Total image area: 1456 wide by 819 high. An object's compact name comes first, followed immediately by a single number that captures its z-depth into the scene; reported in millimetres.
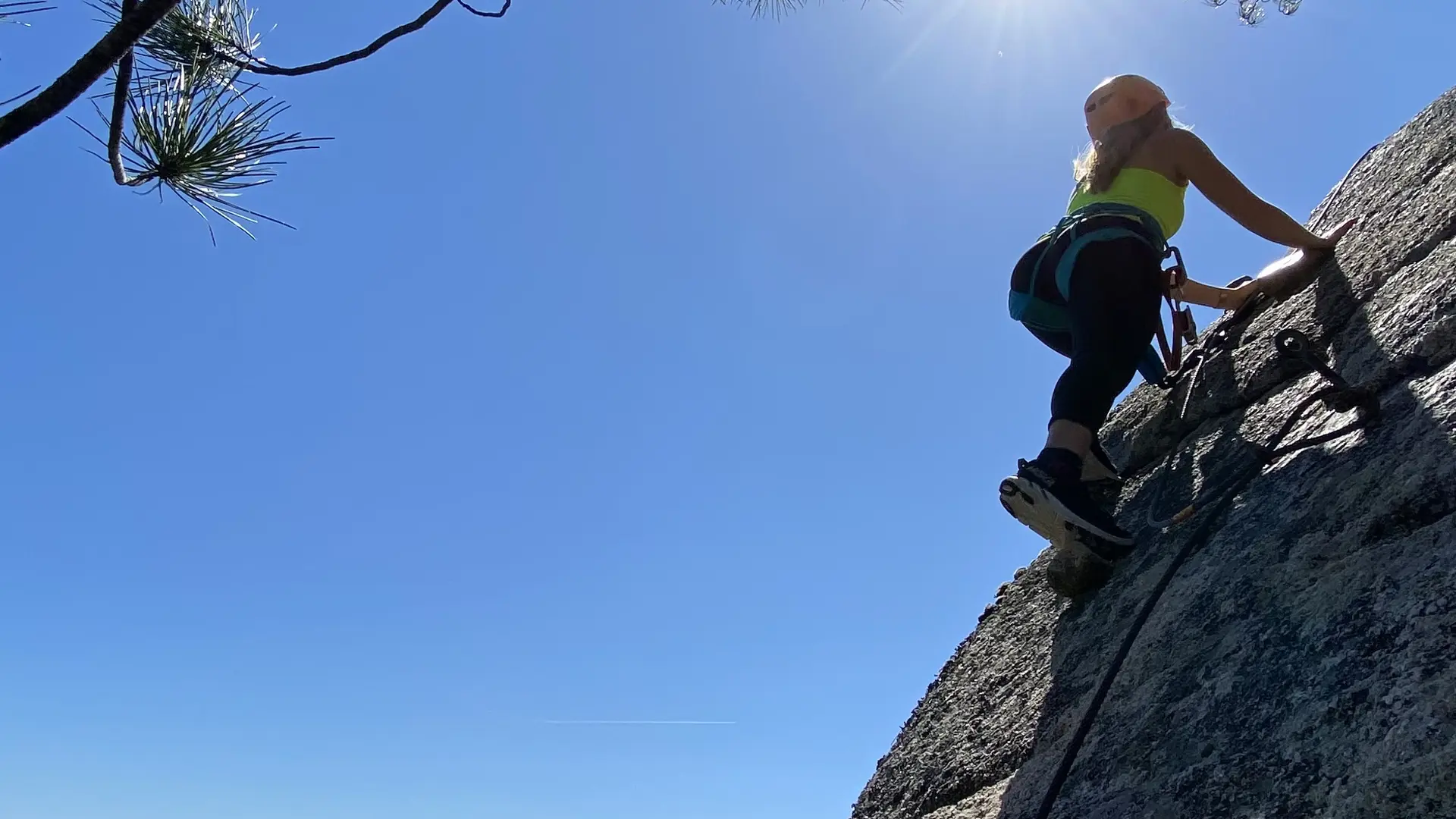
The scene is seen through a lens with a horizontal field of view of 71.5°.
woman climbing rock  2732
